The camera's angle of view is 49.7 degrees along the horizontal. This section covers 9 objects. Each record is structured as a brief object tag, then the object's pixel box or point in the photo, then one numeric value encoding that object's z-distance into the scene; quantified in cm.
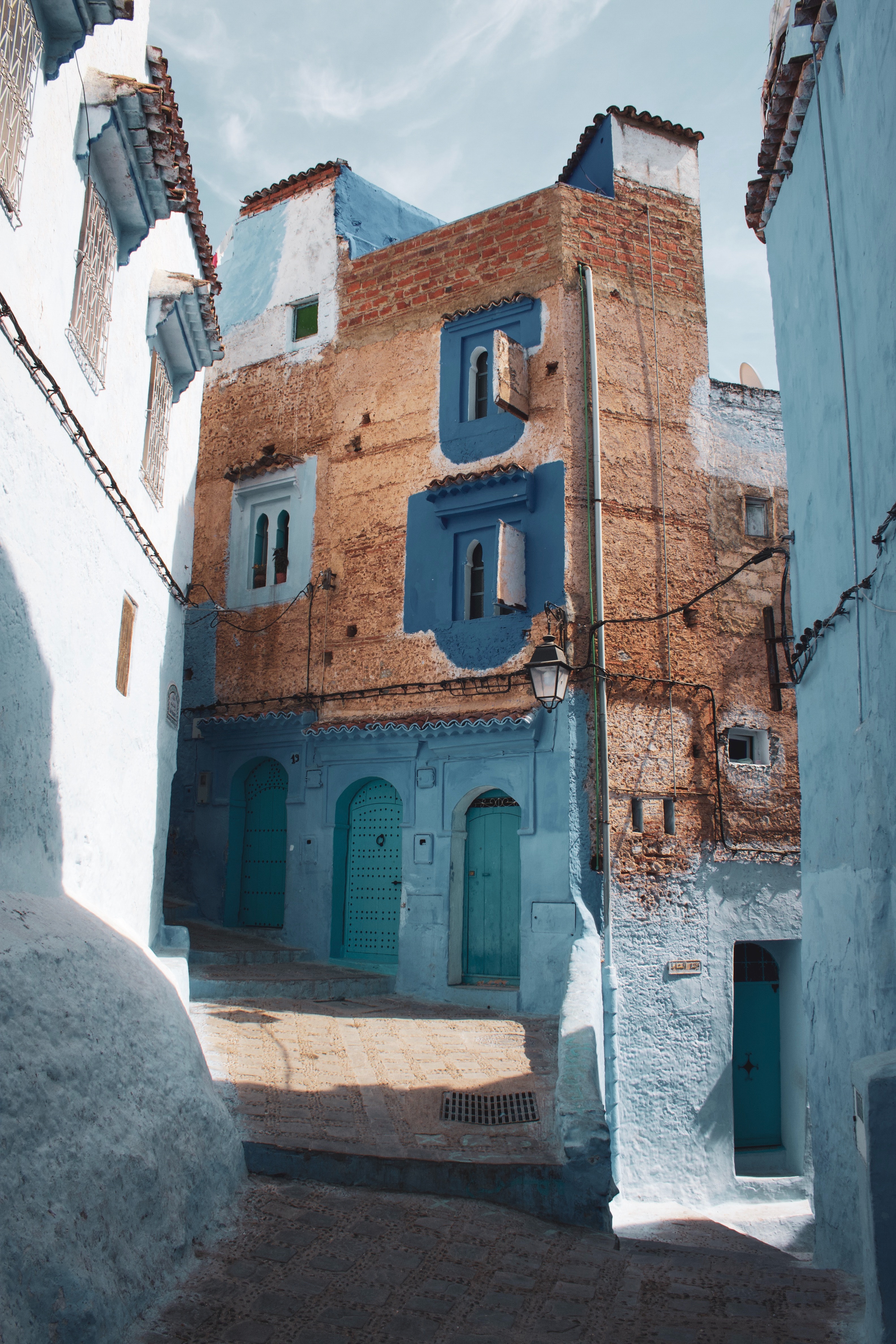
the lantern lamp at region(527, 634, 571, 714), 985
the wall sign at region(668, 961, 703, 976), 1132
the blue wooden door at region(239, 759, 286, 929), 1398
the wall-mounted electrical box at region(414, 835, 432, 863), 1215
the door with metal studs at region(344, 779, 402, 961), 1279
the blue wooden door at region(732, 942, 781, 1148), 1184
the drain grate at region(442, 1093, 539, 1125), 598
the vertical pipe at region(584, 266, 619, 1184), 1055
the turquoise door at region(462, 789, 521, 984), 1177
